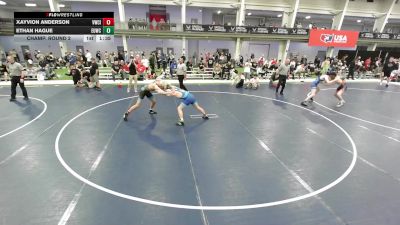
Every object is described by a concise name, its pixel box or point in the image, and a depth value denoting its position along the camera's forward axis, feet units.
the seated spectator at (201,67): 63.54
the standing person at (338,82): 35.10
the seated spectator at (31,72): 51.18
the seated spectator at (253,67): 62.23
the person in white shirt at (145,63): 57.29
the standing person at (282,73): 41.91
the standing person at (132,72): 40.93
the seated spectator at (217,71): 59.52
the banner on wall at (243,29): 80.59
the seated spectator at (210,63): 66.95
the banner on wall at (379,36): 92.43
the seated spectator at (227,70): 59.36
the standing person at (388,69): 56.13
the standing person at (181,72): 42.16
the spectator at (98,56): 79.60
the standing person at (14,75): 34.53
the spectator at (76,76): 45.32
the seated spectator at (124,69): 52.90
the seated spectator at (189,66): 64.13
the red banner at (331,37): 85.71
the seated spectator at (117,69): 53.16
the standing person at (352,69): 65.59
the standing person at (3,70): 50.20
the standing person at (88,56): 70.59
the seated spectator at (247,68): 52.29
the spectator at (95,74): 43.19
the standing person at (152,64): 57.85
